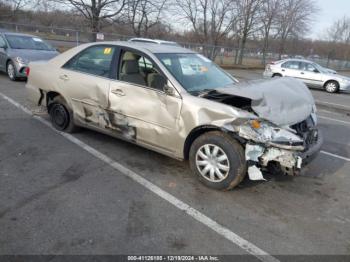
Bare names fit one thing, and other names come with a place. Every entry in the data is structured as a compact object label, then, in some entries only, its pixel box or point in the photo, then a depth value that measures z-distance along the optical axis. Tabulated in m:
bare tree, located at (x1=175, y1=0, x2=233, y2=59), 32.41
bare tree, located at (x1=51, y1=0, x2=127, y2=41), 22.59
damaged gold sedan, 3.33
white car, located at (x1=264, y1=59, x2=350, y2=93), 14.66
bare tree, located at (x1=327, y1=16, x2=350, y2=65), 59.84
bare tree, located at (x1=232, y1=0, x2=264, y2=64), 30.94
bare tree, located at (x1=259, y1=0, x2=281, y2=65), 32.38
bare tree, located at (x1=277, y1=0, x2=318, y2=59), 35.31
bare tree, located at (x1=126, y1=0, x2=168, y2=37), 25.05
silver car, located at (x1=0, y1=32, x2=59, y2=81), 9.24
